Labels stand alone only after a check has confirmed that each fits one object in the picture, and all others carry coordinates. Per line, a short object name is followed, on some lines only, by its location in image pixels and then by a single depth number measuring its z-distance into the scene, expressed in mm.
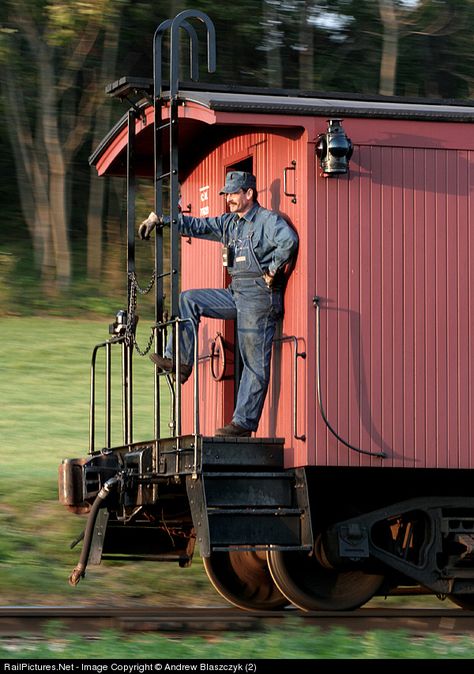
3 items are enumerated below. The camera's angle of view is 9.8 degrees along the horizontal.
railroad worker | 19365
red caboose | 18727
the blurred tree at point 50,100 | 62009
